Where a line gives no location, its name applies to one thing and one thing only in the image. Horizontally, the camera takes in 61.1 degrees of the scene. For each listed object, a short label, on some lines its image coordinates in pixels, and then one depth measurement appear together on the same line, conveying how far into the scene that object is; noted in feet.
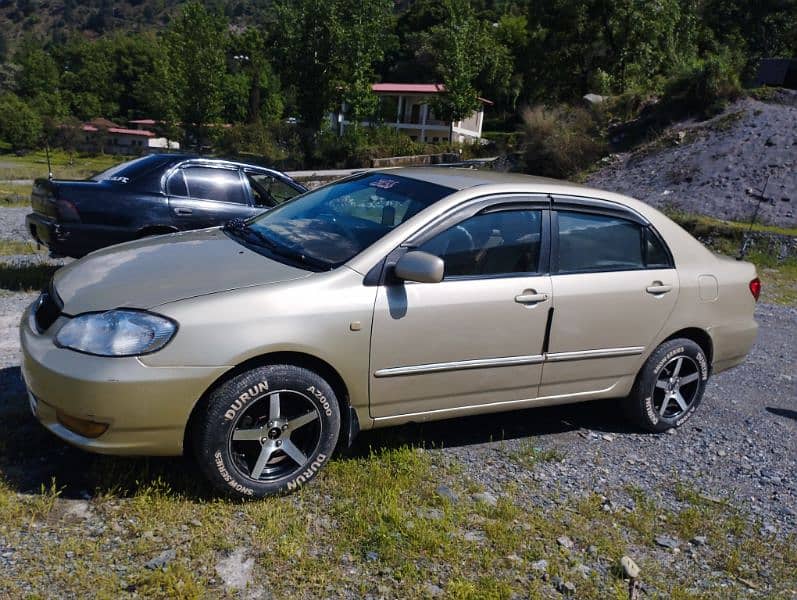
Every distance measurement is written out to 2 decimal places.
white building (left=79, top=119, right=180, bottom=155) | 309.42
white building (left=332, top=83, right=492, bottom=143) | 191.72
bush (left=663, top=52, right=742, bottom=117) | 69.15
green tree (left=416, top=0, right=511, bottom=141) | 130.52
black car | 23.13
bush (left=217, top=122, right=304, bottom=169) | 135.95
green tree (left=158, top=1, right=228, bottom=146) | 167.84
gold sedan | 10.30
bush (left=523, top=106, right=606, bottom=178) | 72.02
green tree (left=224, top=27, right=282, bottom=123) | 246.47
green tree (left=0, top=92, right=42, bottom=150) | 325.01
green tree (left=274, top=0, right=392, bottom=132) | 142.00
